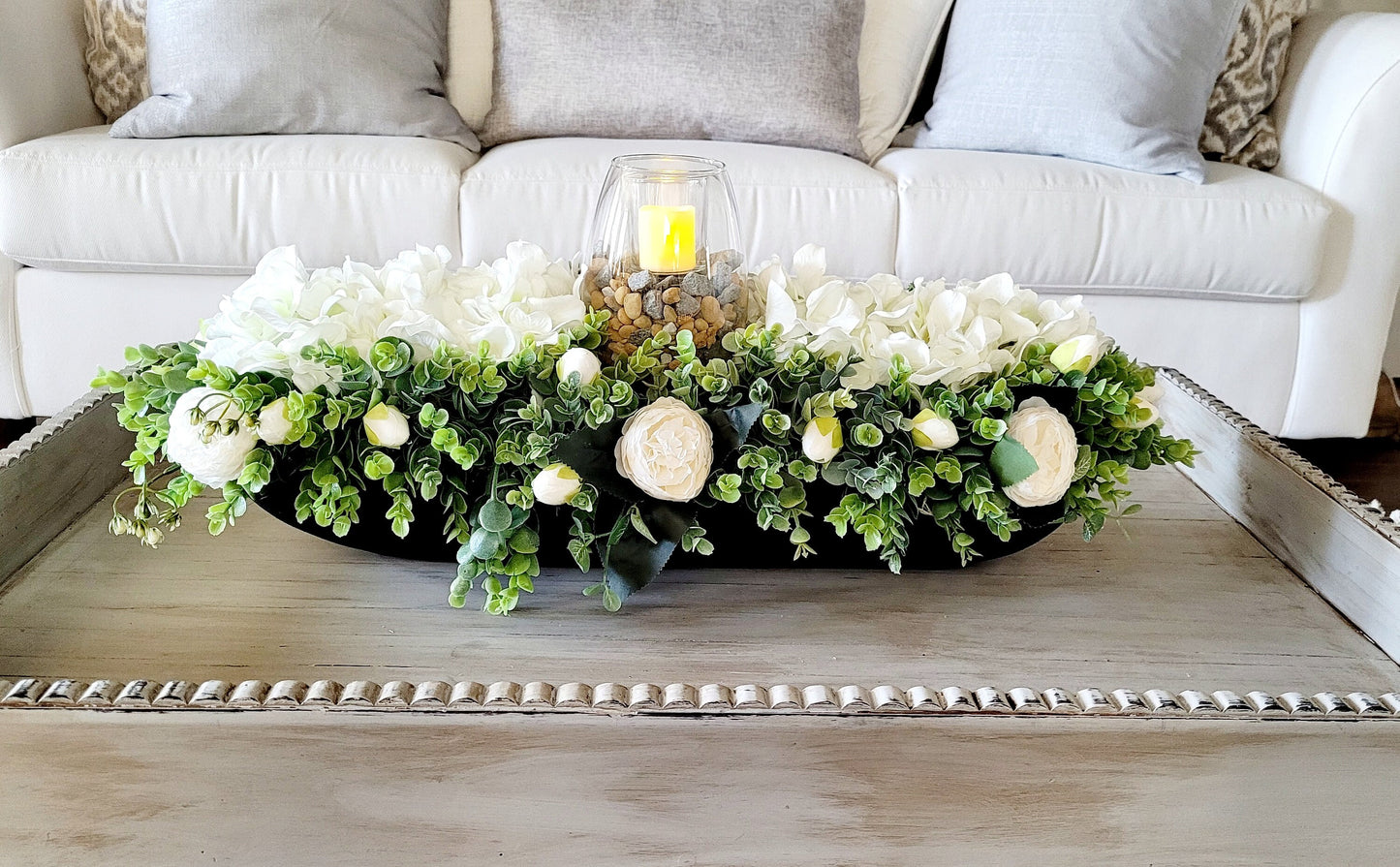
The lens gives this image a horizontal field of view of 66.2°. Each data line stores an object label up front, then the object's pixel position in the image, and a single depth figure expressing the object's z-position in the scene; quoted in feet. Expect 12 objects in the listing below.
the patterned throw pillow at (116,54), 6.38
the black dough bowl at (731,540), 2.45
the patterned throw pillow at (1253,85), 6.53
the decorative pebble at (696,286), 2.58
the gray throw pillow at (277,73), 5.79
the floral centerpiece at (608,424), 2.25
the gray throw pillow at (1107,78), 6.04
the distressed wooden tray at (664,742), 1.85
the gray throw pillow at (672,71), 6.25
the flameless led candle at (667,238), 2.56
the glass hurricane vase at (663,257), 2.57
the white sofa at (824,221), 5.51
